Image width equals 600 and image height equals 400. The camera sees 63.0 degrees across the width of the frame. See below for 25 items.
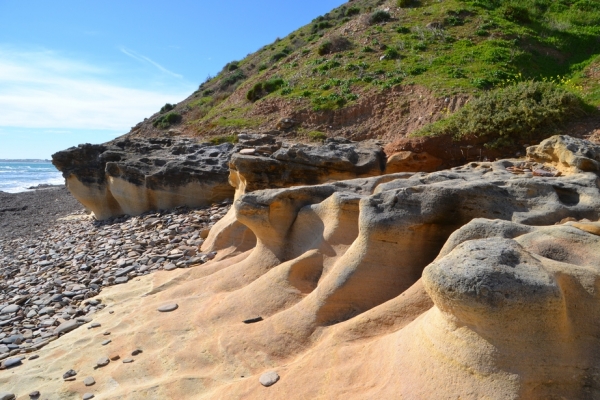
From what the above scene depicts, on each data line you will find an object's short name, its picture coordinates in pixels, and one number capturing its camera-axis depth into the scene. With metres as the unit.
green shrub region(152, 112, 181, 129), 26.56
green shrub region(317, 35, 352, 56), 20.38
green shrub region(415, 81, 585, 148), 7.50
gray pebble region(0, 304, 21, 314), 6.12
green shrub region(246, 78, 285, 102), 19.66
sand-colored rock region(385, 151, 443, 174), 7.26
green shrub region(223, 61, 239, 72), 36.38
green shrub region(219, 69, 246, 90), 30.28
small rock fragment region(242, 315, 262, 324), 3.81
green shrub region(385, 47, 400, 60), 17.76
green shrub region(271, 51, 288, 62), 27.04
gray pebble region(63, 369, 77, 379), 3.88
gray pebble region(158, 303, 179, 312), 4.55
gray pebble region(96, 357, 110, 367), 3.91
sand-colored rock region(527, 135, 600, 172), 4.25
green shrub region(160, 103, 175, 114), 33.34
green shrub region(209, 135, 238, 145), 14.50
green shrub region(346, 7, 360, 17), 28.33
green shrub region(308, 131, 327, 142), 14.11
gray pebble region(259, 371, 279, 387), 3.02
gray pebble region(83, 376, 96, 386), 3.69
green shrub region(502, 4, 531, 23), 19.88
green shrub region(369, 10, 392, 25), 22.11
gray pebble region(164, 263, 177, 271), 6.19
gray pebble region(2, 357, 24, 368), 4.45
